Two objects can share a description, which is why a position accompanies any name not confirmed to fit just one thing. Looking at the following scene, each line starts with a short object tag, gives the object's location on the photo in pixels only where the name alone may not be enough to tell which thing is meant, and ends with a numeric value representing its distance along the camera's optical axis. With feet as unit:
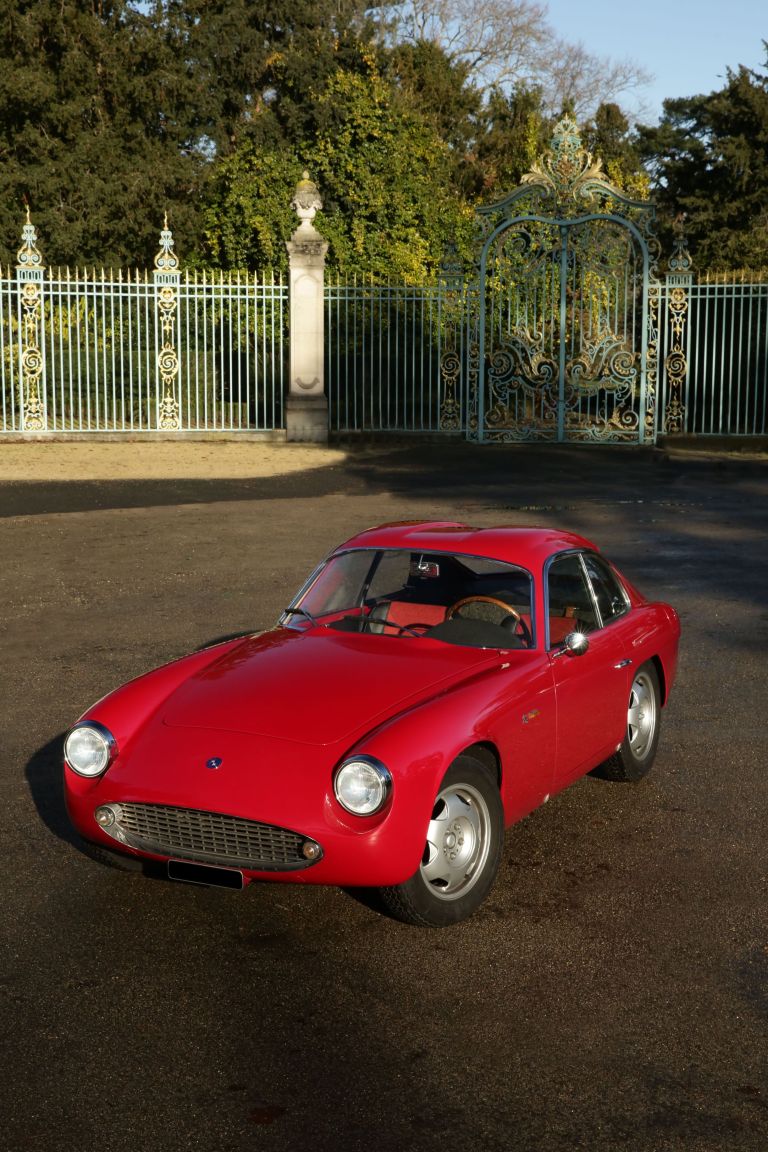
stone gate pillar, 83.46
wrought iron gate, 84.12
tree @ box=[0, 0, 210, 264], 120.06
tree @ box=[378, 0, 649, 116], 158.61
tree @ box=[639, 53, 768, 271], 140.97
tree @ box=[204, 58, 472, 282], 111.45
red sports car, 15.30
